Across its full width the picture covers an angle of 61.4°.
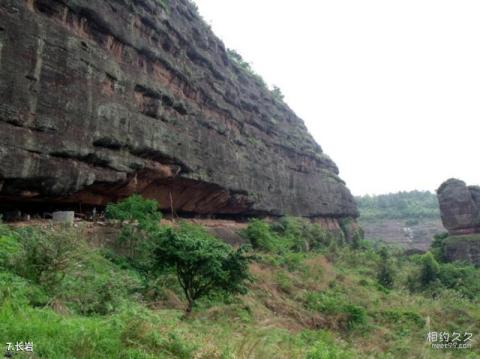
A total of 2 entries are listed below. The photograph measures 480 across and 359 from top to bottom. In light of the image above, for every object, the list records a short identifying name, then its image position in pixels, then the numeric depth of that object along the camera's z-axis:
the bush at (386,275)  23.28
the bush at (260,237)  21.73
